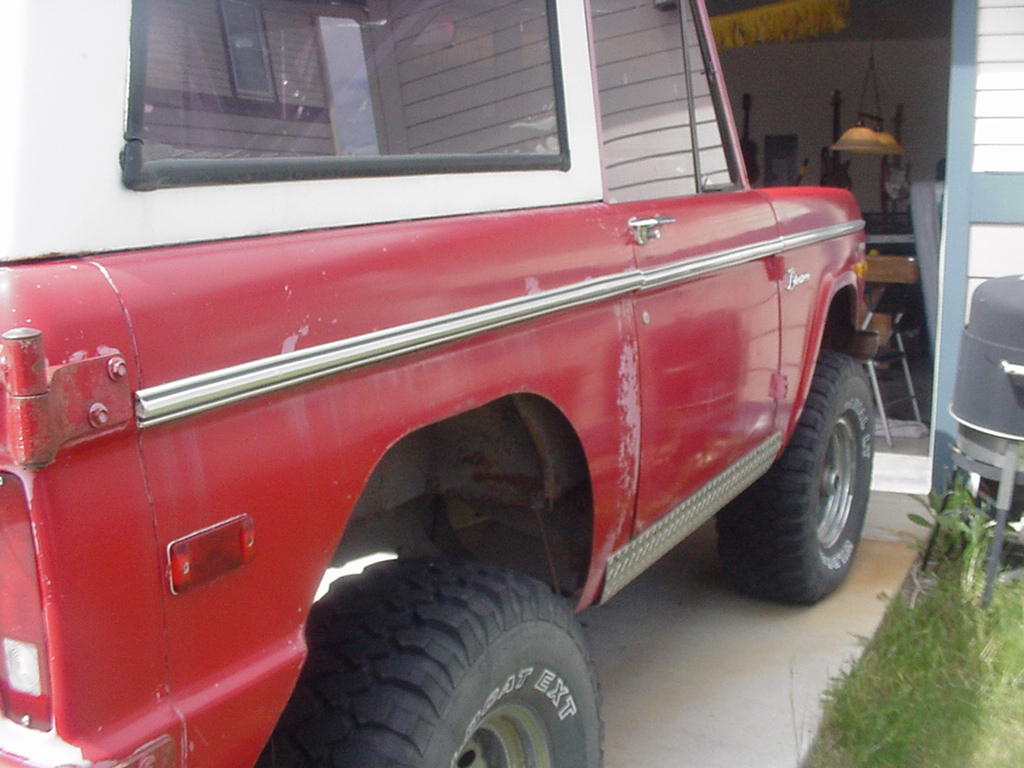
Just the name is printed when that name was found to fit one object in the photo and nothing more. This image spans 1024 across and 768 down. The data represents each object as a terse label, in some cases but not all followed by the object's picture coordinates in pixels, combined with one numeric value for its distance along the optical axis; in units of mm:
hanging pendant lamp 7320
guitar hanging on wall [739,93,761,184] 9148
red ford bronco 1238
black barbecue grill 3451
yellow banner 6215
